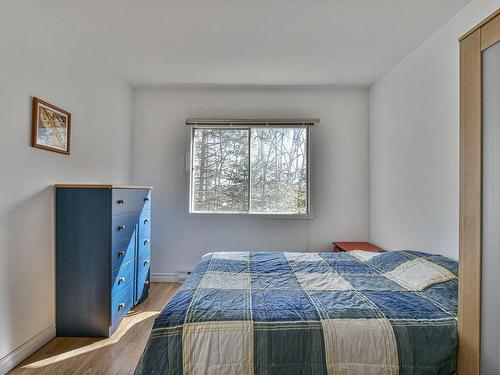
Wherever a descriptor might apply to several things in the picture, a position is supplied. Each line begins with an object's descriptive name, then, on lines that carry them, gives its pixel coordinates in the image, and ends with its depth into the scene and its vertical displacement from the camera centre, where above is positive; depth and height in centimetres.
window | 372 +22
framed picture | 208 +45
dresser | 231 -61
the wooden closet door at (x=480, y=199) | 113 -4
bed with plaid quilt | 130 -69
